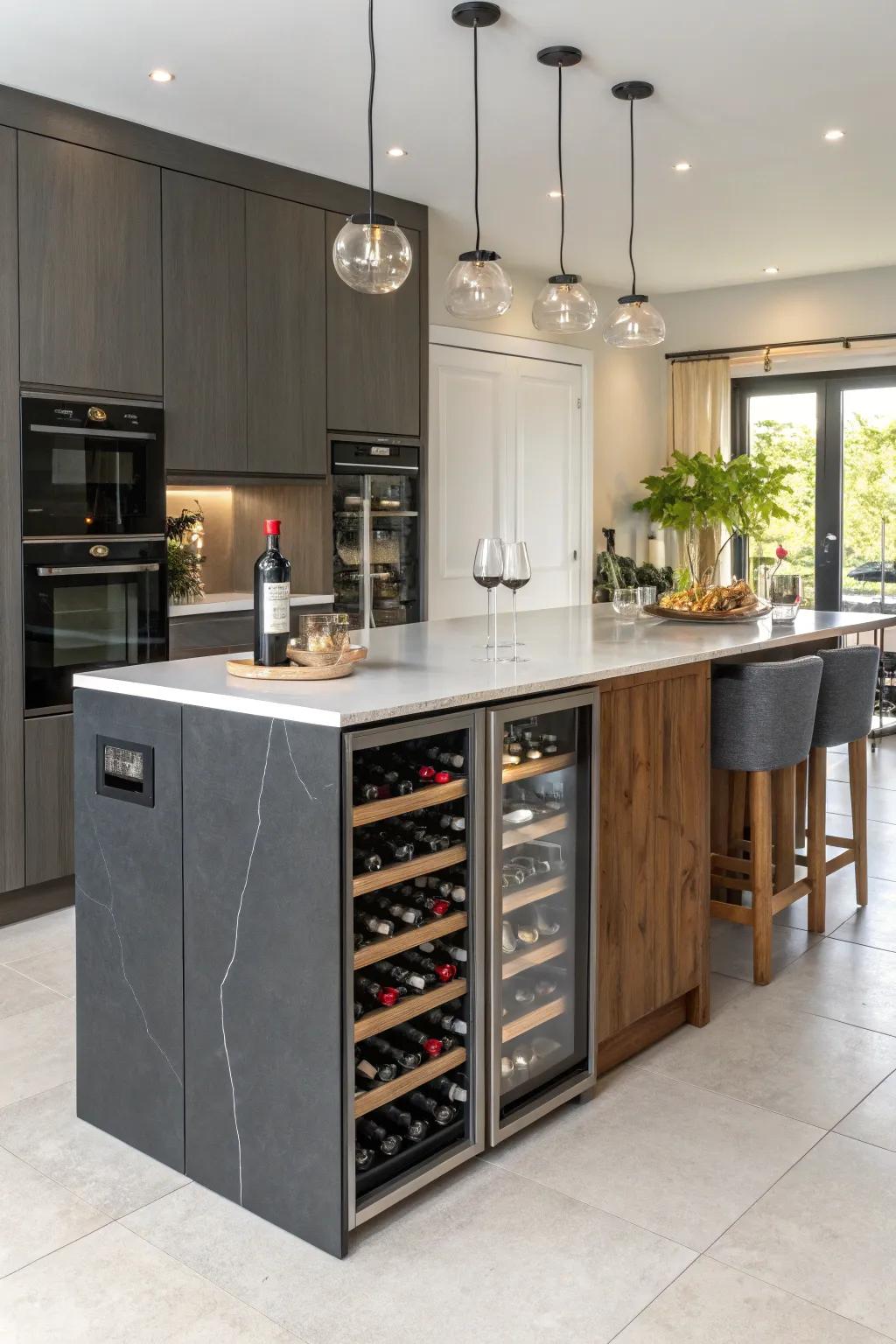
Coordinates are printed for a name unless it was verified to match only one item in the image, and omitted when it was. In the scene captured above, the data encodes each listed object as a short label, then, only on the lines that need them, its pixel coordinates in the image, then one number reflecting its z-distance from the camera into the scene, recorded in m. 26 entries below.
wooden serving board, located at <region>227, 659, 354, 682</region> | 2.35
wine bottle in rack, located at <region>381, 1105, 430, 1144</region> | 2.21
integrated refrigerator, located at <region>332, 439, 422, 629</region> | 5.20
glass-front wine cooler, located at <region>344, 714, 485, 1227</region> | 2.11
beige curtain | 7.70
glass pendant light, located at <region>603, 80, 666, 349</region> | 3.72
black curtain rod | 7.04
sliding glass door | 7.29
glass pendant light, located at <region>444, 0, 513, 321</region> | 3.22
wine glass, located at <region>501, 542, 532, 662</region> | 2.76
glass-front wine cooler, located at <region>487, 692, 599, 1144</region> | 2.38
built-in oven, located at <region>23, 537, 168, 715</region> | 3.92
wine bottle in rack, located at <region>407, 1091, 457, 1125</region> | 2.28
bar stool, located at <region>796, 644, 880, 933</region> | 3.63
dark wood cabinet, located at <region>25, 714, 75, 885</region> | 3.95
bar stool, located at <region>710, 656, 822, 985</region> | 3.17
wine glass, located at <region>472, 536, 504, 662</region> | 2.73
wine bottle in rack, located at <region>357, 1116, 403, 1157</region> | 2.16
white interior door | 6.38
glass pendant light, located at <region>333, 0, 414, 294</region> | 2.73
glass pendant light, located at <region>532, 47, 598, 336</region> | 3.55
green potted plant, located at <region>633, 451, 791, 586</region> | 7.35
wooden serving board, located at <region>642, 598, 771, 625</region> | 3.76
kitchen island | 2.05
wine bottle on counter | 2.35
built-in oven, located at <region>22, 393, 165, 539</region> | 3.88
